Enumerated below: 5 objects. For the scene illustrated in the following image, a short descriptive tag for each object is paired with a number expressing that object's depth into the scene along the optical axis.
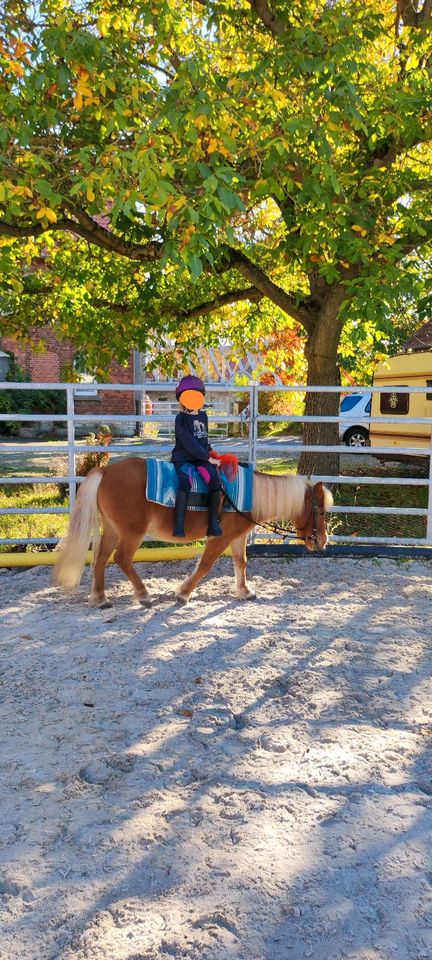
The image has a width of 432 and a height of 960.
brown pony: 5.54
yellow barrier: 6.91
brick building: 24.81
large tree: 5.49
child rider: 5.42
